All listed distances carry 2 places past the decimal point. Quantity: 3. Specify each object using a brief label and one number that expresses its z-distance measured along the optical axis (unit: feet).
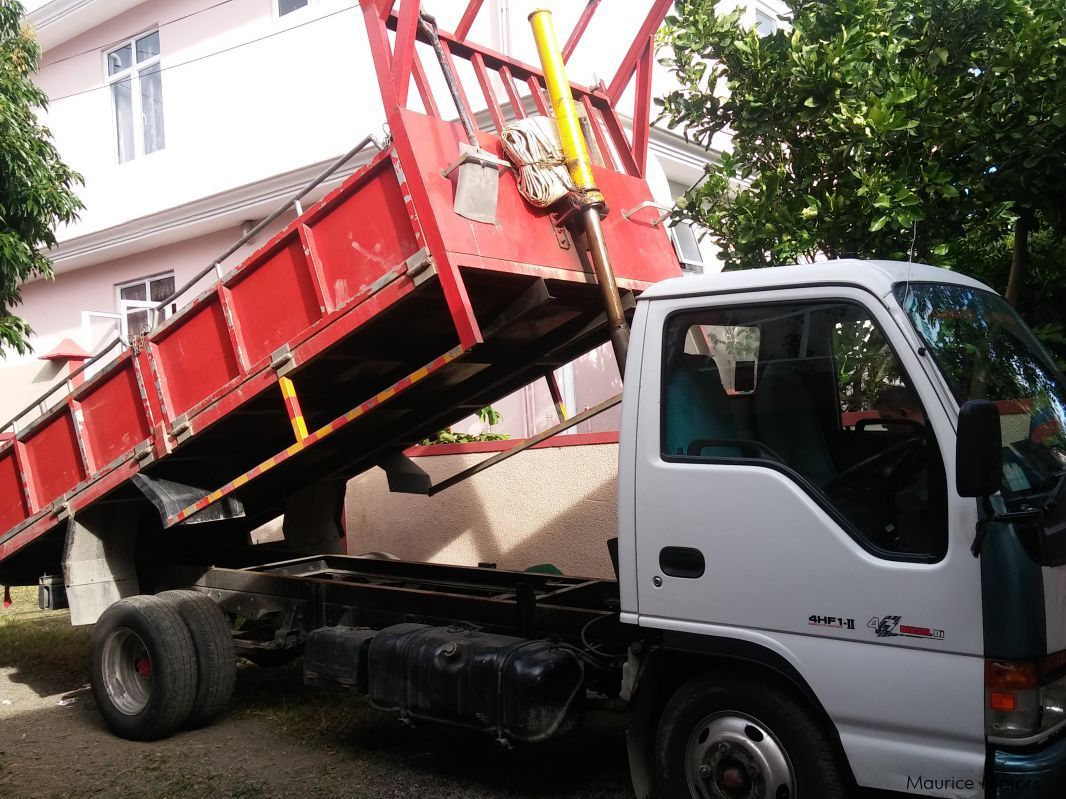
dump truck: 10.62
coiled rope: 16.11
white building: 34.22
